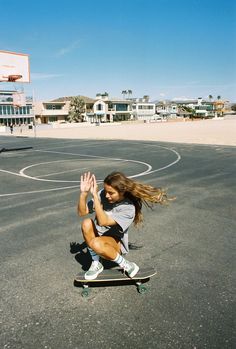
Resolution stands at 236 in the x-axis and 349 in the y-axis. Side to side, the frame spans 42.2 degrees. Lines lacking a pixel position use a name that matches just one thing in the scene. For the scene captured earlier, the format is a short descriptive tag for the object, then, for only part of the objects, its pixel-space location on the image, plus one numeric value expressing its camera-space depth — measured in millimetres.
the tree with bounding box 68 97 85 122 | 110062
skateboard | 4621
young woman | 4527
